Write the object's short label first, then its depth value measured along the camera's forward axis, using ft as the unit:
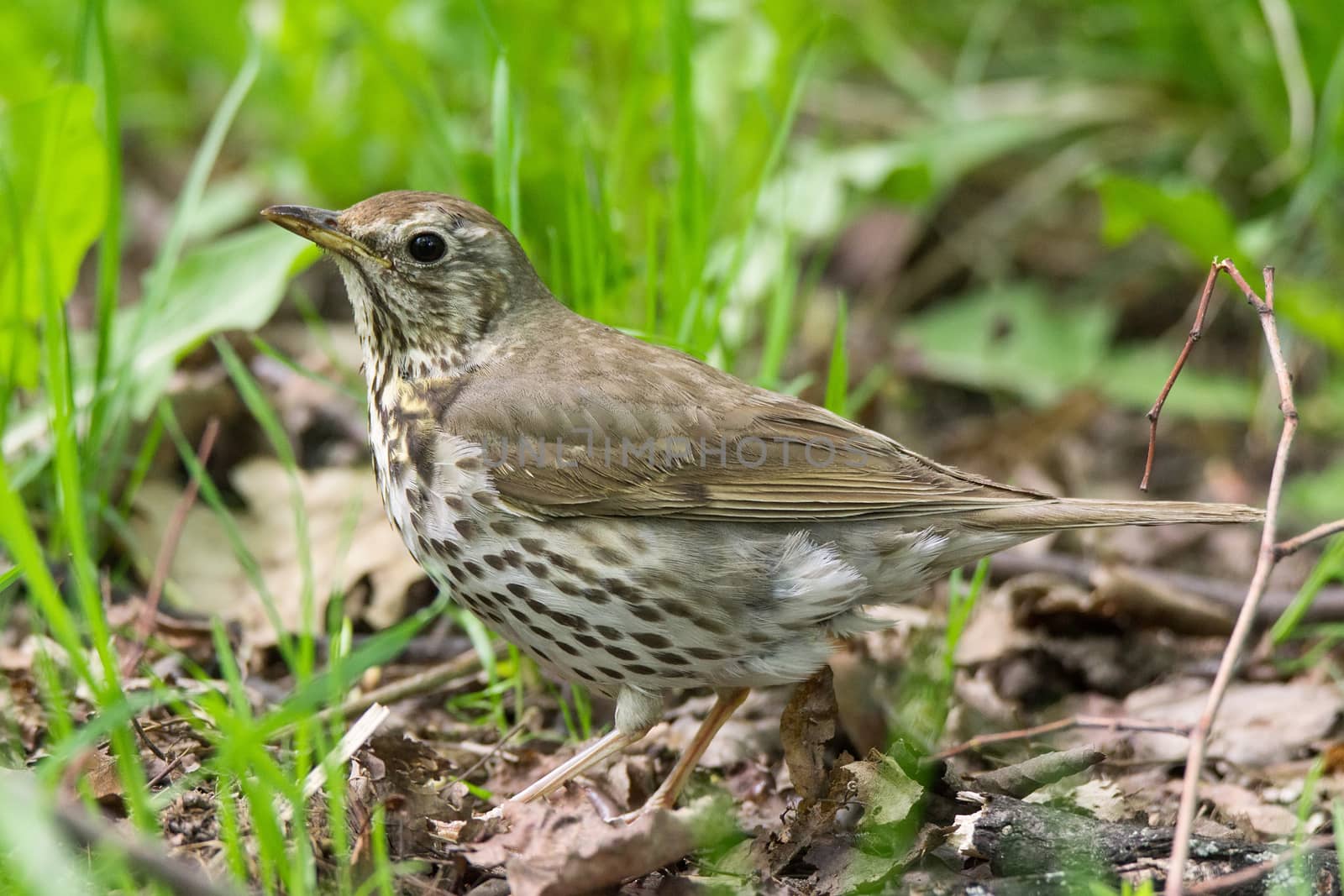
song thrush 21.11
